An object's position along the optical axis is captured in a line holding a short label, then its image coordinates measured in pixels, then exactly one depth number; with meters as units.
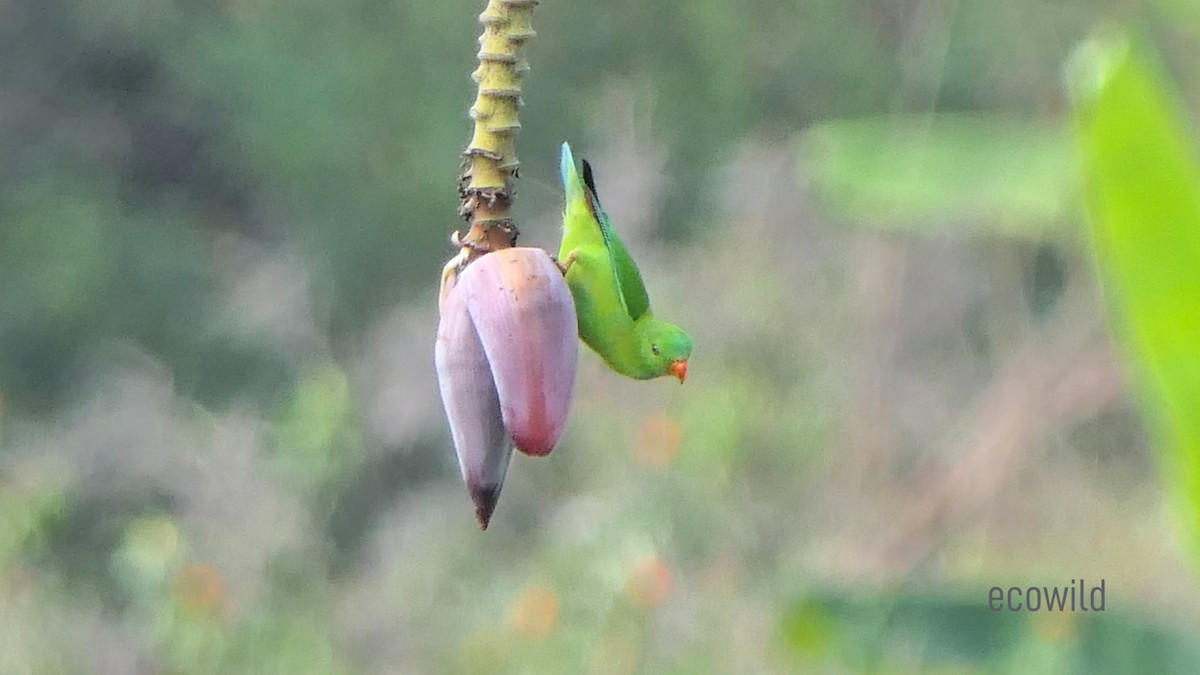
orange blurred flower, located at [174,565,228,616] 22.51
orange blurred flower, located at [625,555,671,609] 21.43
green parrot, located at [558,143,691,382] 10.66
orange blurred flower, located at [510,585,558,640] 22.20
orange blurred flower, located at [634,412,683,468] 25.64
